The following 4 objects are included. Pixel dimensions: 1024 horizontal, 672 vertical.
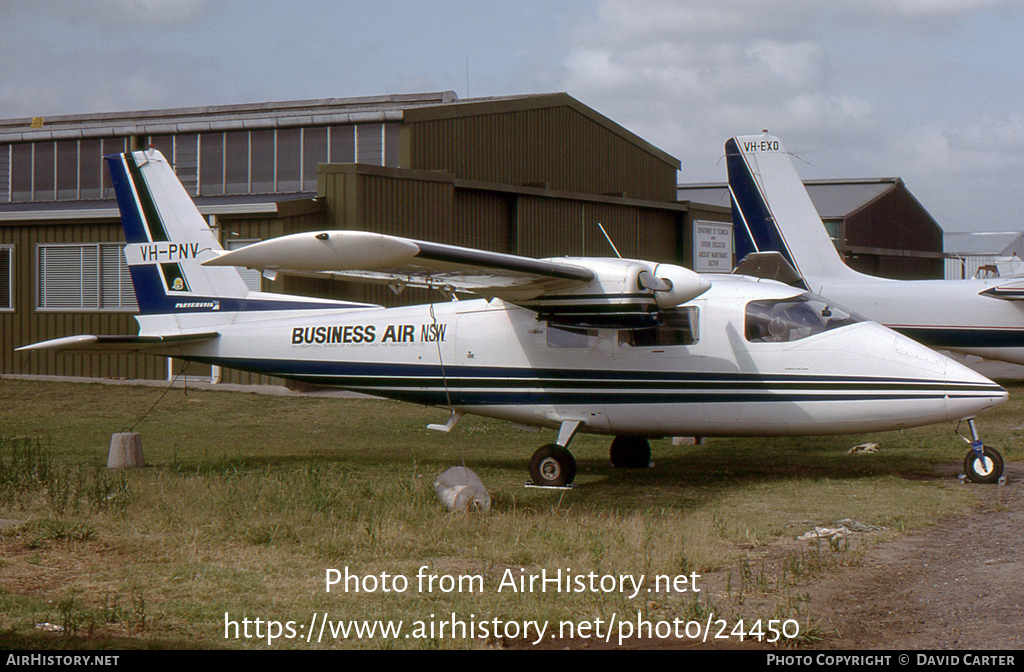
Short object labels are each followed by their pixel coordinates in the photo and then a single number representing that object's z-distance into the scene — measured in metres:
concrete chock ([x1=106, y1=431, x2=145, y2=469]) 13.52
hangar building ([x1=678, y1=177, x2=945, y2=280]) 48.53
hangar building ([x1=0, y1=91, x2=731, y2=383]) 23.00
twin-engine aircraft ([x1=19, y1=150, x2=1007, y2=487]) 11.71
